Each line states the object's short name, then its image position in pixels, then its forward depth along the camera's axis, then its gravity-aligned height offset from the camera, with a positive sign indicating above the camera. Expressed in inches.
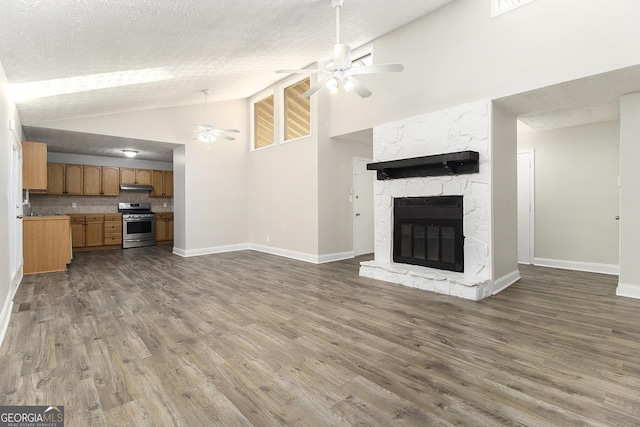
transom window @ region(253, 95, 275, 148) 292.4 +85.6
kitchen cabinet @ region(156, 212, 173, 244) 354.6 -17.0
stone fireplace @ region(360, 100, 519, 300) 155.0 +9.2
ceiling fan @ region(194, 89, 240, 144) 242.2 +63.9
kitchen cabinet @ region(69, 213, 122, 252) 307.3 -19.0
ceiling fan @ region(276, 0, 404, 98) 134.8 +63.4
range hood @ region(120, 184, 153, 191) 337.4 +28.3
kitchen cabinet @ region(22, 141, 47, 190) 207.0 +31.9
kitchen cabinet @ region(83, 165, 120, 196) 319.6 +33.6
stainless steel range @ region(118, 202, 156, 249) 331.0 -14.7
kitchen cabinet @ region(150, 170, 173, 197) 361.4 +33.7
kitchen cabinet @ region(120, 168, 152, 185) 340.5 +40.4
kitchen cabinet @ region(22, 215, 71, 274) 207.9 -21.1
